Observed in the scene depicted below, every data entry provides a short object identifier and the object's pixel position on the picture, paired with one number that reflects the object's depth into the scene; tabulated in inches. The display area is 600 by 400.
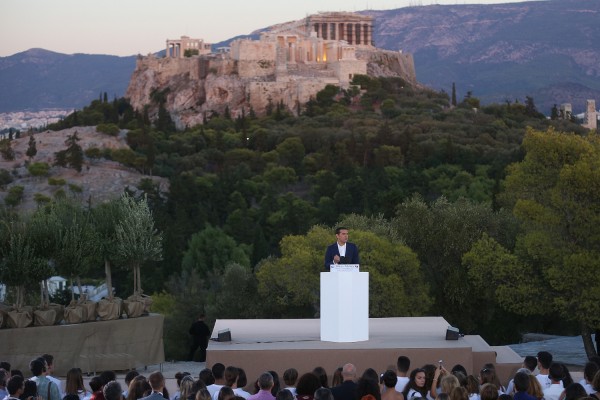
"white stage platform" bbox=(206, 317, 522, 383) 903.7
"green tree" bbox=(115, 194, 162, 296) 1163.3
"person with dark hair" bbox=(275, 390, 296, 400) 578.9
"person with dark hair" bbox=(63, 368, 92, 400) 662.5
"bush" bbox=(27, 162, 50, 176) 4522.6
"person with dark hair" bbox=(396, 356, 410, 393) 698.8
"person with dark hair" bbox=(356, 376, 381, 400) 616.4
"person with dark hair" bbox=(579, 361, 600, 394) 650.2
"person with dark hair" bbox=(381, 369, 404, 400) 651.5
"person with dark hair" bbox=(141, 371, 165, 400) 635.5
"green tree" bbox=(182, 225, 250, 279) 2546.8
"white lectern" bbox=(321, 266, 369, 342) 918.4
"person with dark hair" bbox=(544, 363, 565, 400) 674.2
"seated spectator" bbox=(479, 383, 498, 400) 608.1
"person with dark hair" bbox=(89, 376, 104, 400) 649.0
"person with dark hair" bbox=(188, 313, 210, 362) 1213.1
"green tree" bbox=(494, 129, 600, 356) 1386.6
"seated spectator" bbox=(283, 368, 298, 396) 645.9
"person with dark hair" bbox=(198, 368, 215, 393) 671.8
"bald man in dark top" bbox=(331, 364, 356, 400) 644.1
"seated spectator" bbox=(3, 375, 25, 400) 633.0
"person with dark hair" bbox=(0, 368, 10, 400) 661.3
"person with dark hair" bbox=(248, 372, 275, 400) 631.8
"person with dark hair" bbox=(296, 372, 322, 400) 625.6
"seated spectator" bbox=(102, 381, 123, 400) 606.2
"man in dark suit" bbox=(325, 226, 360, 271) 904.9
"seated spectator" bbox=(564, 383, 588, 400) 600.4
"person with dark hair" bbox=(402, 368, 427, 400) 669.9
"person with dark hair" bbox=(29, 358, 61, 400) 676.7
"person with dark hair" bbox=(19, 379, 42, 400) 641.0
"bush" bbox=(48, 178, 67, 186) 4389.8
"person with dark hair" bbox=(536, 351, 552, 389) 698.2
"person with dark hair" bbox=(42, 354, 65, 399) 687.1
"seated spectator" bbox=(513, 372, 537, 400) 633.6
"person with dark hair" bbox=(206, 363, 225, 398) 677.3
